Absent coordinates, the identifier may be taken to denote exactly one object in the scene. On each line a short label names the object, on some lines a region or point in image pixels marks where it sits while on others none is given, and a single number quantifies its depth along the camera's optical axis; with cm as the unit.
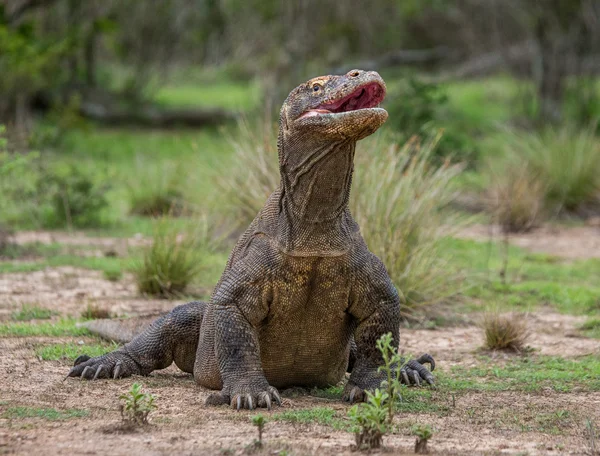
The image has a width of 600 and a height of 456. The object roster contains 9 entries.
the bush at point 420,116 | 2567
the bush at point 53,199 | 2631
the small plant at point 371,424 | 919
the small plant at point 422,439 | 915
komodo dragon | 1070
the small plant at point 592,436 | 970
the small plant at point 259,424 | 918
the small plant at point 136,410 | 977
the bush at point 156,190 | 2722
